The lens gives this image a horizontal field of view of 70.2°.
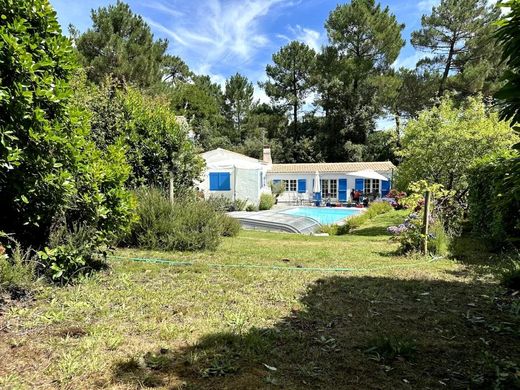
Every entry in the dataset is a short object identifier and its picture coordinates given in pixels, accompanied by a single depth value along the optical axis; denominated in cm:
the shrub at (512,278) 482
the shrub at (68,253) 422
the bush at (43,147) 359
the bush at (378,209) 1769
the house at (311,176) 2361
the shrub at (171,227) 714
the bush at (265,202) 2199
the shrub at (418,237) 735
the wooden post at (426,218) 719
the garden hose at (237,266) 588
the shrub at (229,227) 1012
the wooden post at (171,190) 771
